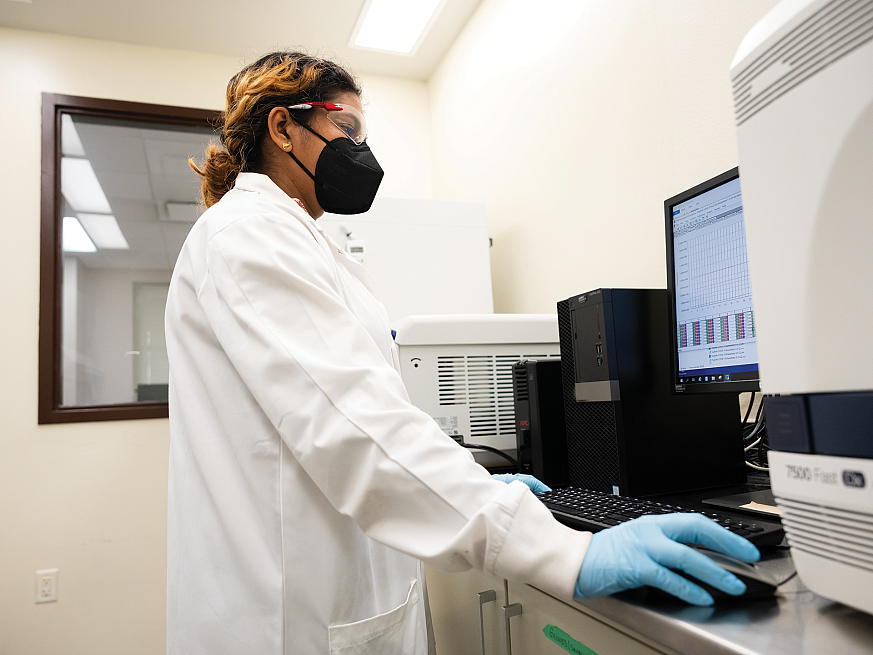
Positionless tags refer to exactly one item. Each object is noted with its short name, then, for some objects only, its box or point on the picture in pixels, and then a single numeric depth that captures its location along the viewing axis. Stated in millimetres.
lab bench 420
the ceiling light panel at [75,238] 2416
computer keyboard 602
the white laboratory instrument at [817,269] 395
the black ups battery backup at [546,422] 1139
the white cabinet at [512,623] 611
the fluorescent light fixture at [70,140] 2447
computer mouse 485
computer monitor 801
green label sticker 647
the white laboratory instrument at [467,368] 1366
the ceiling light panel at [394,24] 2381
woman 557
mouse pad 704
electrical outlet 2143
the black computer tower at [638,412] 896
